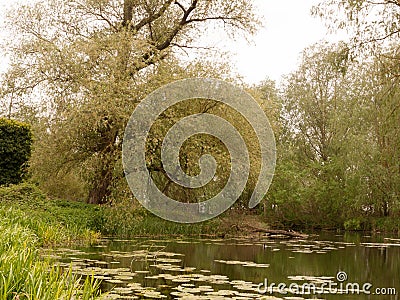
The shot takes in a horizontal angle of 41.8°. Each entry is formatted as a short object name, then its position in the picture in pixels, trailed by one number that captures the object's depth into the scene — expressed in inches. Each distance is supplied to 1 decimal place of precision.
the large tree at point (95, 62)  611.5
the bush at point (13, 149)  579.5
